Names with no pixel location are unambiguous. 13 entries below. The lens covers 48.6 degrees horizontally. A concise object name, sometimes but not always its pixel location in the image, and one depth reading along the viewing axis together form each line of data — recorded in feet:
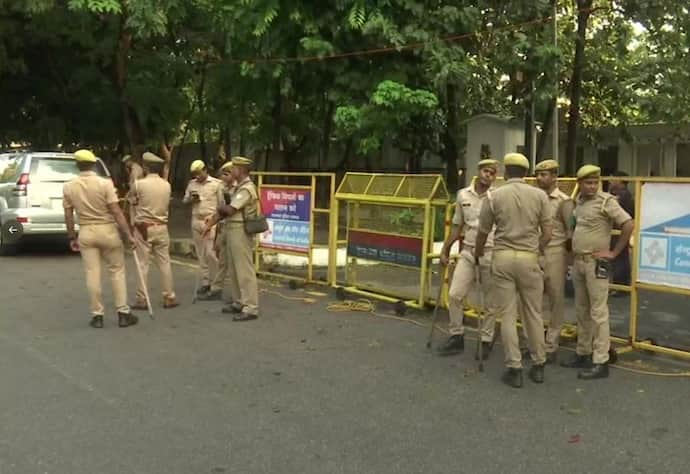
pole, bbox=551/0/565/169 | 41.01
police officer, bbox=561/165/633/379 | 19.83
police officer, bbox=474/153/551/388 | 18.93
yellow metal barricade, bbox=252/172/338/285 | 33.40
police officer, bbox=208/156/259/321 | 26.99
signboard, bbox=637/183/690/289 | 20.88
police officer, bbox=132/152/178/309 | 29.01
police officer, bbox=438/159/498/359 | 21.99
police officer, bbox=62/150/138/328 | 24.97
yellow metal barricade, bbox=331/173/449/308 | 28.27
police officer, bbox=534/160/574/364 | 20.88
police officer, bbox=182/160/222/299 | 31.71
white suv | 41.32
